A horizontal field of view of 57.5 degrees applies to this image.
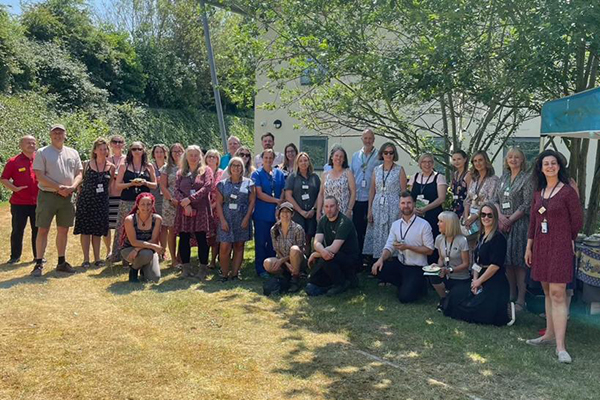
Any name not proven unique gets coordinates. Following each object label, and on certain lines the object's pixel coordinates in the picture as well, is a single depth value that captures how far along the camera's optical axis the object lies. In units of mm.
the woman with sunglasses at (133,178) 6980
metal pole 10665
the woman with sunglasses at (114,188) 7184
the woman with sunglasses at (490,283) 5184
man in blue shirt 6898
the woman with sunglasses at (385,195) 6492
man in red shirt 6996
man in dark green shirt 6102
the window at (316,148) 15102
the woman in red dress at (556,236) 4340
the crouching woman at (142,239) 6414
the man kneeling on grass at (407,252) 5930
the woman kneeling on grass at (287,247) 6273
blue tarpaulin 4578
